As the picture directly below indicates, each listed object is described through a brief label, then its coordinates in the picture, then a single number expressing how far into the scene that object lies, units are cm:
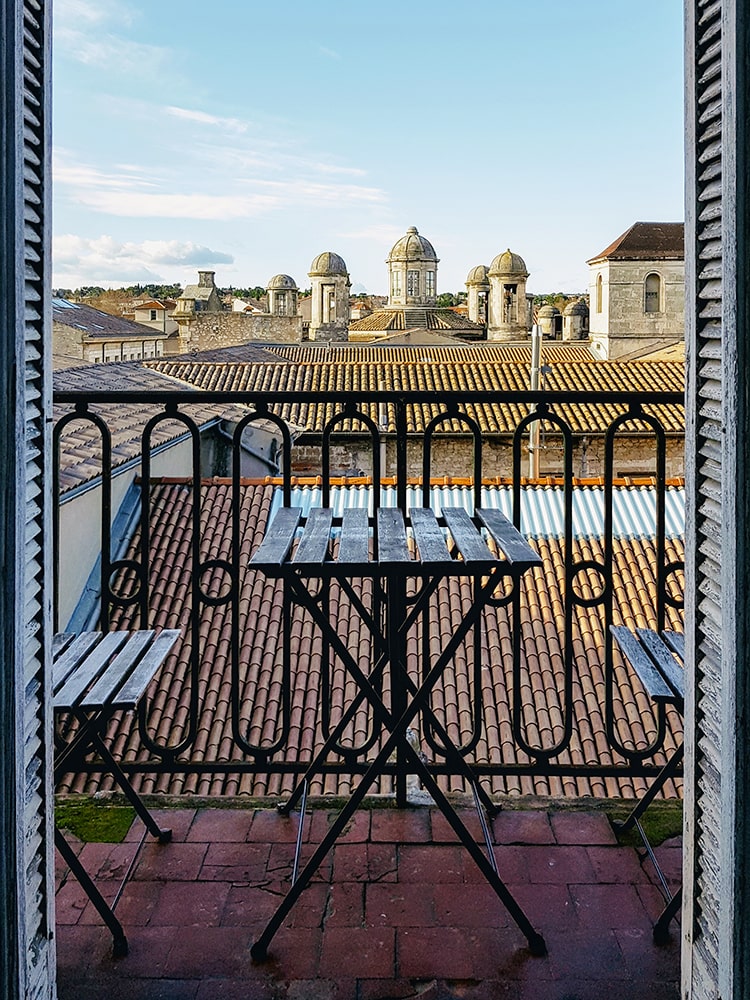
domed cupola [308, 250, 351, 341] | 5266
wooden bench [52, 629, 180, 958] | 215
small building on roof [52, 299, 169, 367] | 4038
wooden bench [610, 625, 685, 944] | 220
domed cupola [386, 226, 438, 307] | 5428
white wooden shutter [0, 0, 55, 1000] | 149
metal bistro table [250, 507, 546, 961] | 211
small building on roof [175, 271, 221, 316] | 5281
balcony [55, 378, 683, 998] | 210
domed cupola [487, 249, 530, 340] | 5159
